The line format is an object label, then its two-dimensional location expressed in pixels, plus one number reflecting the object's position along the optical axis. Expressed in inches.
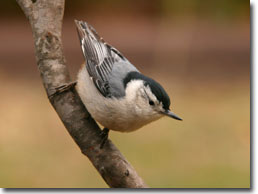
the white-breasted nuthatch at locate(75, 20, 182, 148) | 142.0
